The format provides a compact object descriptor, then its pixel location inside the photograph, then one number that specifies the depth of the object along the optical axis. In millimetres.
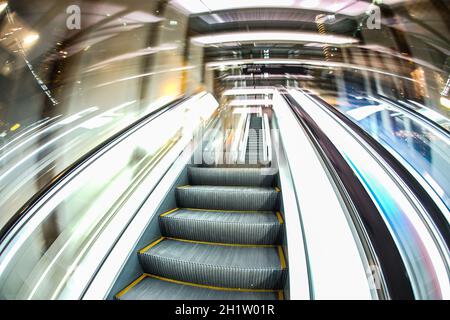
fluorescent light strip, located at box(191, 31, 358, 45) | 3133
